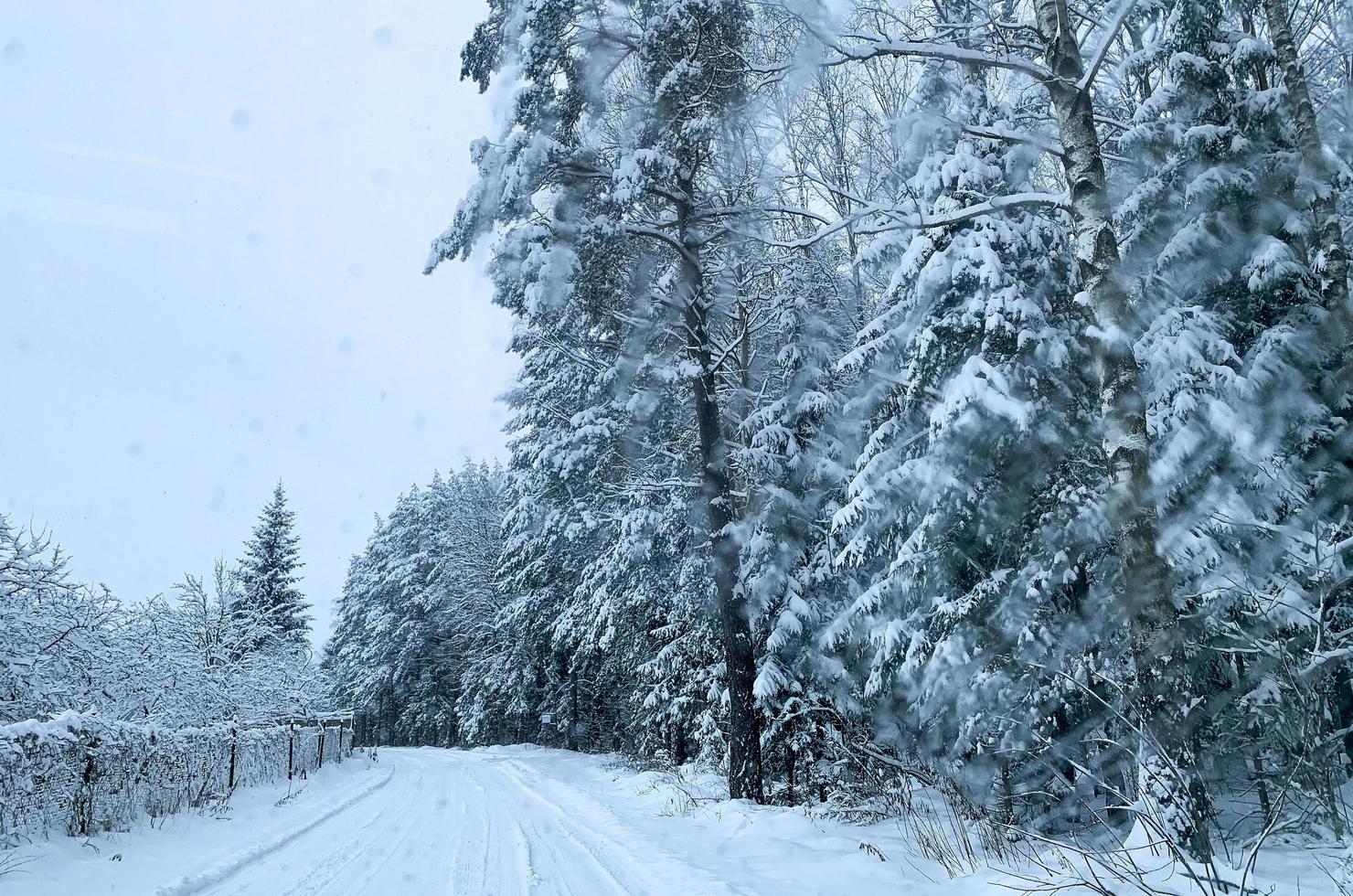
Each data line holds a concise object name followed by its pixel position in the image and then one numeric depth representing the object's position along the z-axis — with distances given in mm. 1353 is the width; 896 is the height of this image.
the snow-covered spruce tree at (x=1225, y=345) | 6699
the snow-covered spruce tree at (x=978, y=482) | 7746
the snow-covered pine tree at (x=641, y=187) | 10477
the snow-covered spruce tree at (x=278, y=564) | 39906
